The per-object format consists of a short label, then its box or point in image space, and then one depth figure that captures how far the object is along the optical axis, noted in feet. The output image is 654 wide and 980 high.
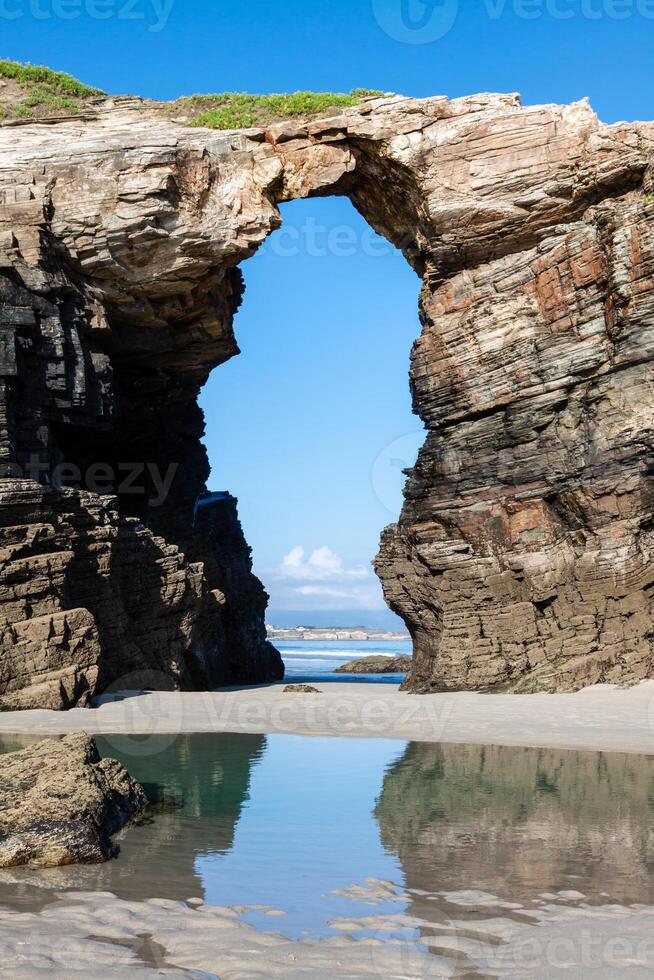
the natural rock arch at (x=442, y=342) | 91.56
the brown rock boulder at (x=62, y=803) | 30.53
